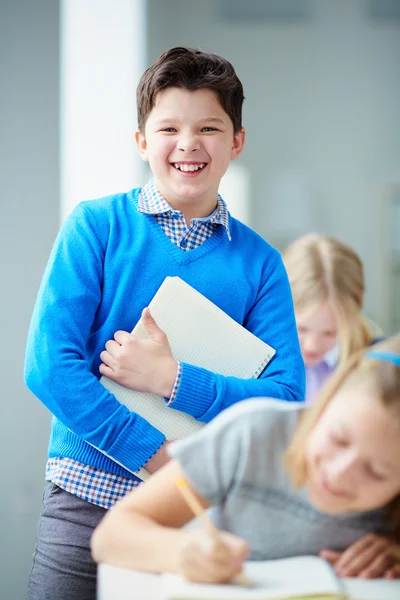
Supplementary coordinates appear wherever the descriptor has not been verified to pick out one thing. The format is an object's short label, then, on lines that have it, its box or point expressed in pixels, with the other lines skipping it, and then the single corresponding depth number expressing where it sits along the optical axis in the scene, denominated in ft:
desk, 4.67
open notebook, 4.56
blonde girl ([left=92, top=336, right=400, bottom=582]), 4.73
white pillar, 10.10
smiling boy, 5.61
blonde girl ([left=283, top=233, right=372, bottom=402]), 7.85
